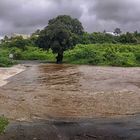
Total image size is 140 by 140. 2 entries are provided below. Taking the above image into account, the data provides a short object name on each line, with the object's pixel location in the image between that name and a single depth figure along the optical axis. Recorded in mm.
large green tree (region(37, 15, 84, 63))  21647
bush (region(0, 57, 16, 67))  18894
